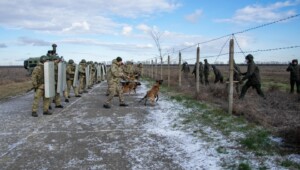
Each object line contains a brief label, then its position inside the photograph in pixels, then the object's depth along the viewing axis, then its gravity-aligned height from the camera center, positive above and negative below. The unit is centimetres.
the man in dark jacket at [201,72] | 1685 +4
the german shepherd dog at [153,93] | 953 -76
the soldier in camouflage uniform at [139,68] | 2192 +41
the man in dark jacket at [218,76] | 1459 -19
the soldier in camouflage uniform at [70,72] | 1166 +3
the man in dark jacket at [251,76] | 936 -14
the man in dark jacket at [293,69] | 1217 +17
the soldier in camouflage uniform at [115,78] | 930 -20
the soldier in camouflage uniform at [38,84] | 797 -36
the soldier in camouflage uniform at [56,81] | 911 -29
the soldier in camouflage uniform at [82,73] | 1314 -1
